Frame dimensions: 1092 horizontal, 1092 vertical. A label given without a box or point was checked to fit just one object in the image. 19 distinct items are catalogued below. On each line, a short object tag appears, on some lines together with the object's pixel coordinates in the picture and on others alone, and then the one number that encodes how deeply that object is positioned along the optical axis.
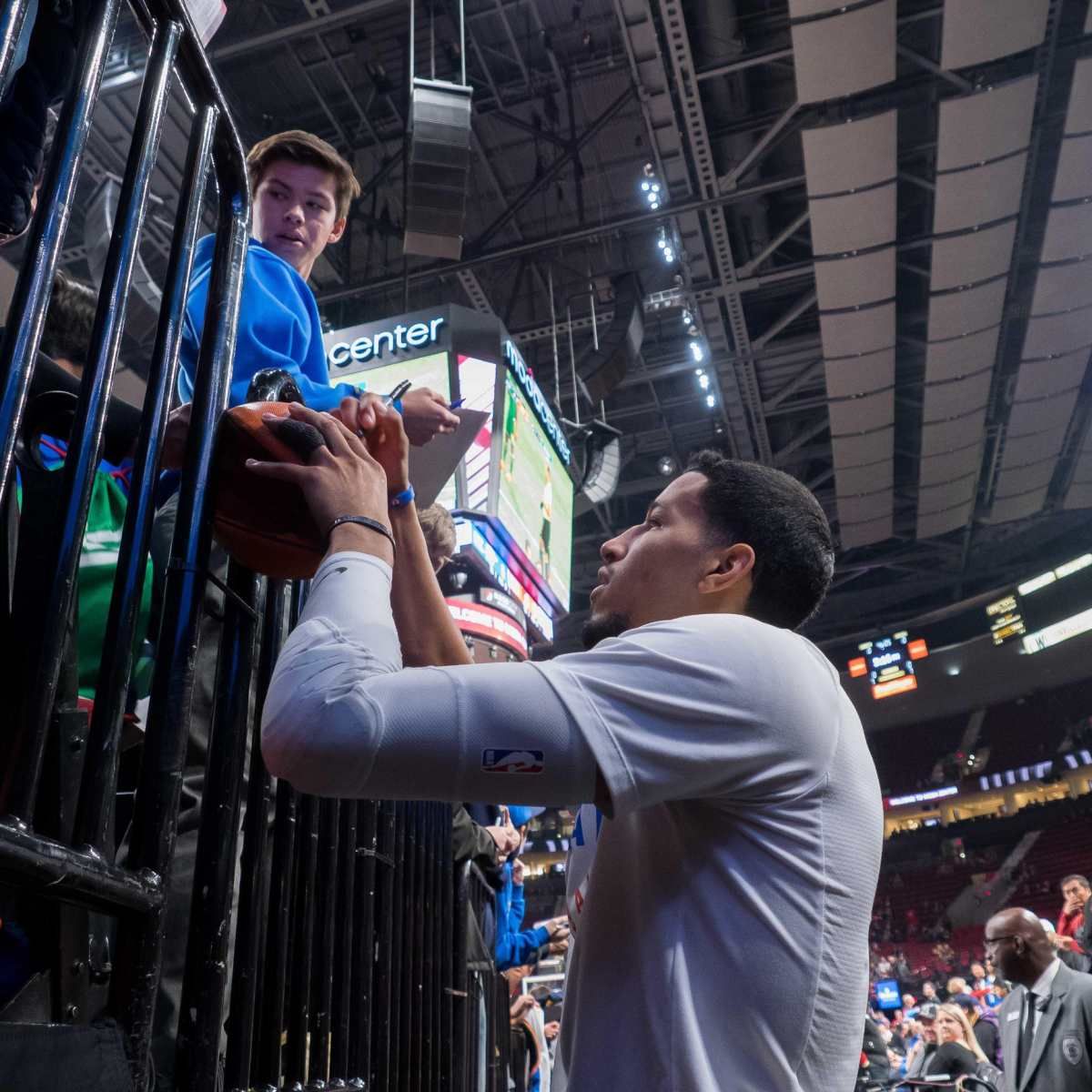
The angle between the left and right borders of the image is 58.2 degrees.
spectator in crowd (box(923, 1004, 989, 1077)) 6.79
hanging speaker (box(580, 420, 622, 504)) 9.33
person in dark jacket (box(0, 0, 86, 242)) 1.25
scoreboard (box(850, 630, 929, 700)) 20.41
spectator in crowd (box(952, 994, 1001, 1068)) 8.59
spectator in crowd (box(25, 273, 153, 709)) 1.40
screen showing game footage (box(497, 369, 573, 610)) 6.77
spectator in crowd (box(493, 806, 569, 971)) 4.52
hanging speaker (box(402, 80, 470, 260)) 5.69
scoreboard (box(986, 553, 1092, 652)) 18.48
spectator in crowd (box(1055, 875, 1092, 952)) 6.64
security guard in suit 4.49
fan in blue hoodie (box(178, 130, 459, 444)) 1.58
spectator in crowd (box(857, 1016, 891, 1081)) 7.60
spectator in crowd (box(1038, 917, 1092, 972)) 5.47
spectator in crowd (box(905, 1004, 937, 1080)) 7.98
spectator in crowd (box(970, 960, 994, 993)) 14.71
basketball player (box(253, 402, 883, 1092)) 0.96
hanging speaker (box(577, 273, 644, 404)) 9.09
